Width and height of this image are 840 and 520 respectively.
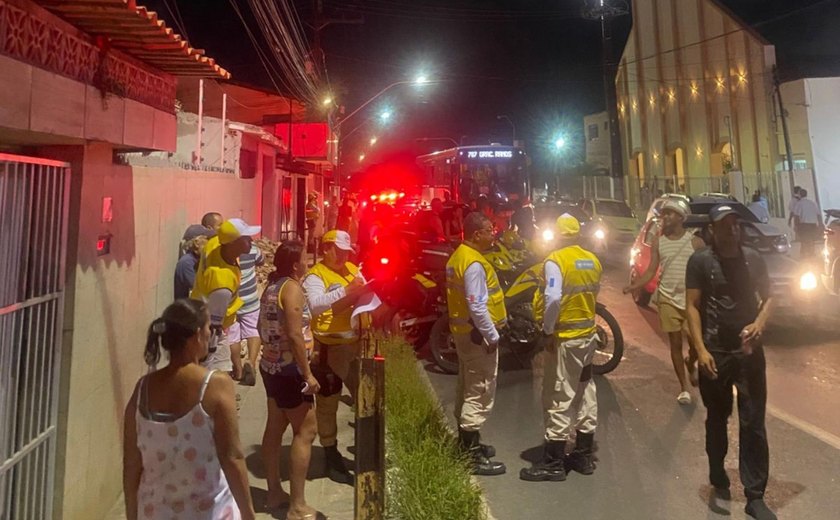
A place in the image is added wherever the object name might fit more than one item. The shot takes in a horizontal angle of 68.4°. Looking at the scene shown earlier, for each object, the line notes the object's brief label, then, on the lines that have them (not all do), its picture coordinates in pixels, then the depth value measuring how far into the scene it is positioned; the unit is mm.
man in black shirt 4020
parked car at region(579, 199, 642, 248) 22766
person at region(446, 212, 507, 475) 4730
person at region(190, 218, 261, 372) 4746
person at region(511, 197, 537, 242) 12117
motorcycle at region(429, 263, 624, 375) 7129
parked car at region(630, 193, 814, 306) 9383
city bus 20984
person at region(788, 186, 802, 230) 15095
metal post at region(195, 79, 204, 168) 10919
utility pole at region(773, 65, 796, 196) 20578
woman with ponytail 2426
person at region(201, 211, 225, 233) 5980
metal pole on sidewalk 3340
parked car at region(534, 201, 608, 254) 18469
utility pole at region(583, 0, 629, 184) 28750
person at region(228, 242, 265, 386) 5992
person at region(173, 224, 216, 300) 5379
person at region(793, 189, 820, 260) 14945
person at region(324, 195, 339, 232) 22047
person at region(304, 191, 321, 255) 17594
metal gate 3045
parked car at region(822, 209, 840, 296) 11508
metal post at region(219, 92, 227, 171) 13934
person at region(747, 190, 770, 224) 15620
